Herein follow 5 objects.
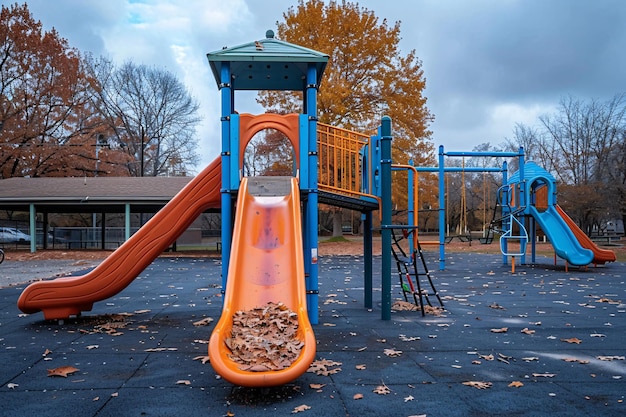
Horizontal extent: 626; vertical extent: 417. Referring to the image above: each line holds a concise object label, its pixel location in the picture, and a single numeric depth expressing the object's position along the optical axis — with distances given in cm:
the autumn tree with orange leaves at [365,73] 2695
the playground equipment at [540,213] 1528
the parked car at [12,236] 3459
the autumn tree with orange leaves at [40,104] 2856
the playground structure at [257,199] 639
